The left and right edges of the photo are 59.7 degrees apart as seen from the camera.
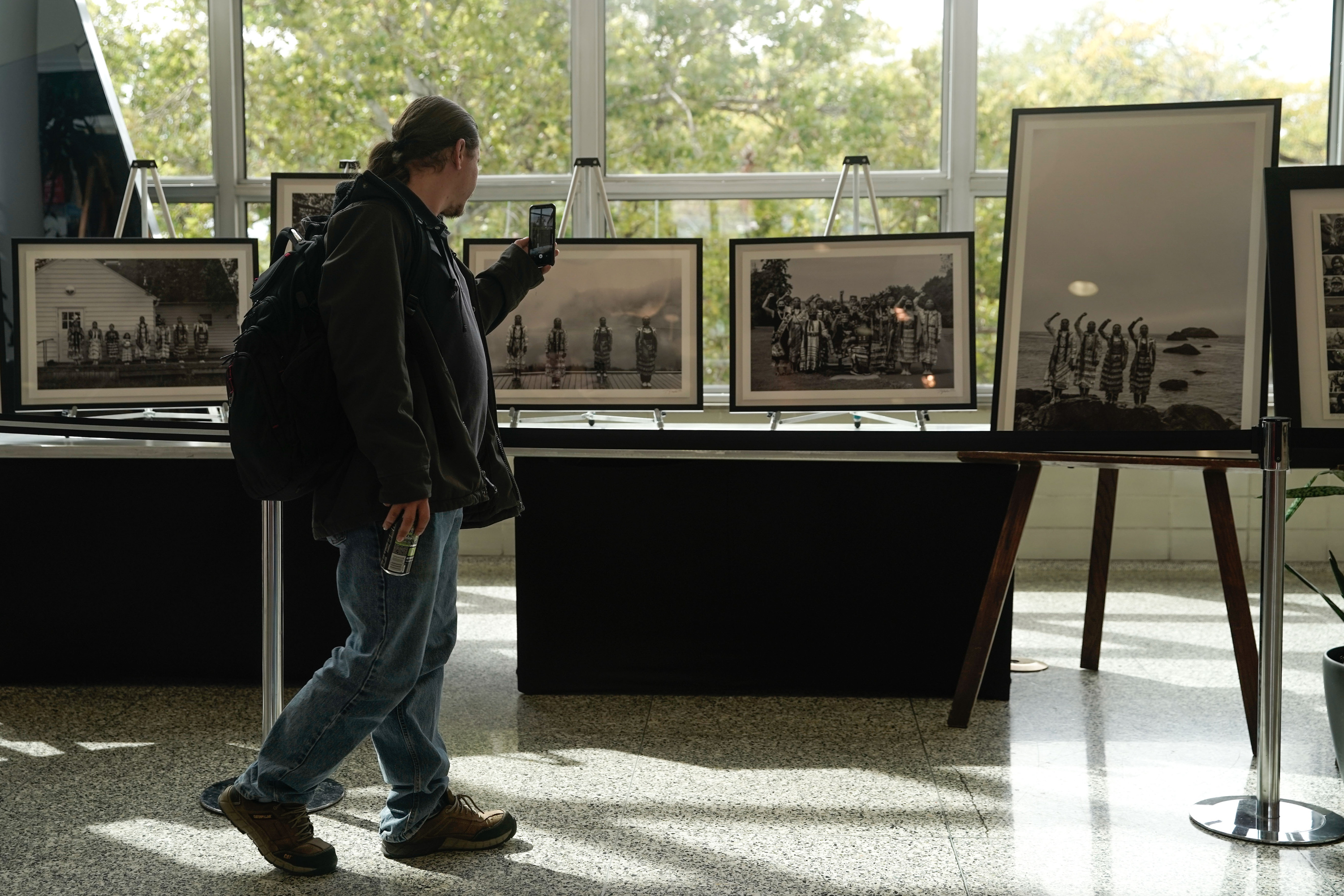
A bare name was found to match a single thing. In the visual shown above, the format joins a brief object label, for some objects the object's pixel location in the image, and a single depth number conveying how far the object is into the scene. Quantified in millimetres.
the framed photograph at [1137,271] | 2754
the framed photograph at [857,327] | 3180
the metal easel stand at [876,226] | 3182
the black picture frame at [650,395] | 3316
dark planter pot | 2490
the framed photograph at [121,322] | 3203
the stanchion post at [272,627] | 2533
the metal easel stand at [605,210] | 3289
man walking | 1839
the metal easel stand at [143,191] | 3719
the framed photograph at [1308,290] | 2514
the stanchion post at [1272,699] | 2293
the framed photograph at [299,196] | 3604
